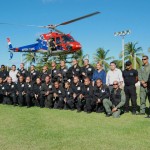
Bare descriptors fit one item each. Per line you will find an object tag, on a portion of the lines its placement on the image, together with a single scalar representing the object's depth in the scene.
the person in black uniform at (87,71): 12.34
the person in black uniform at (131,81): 10.70
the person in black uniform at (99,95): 10.99
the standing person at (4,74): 15.00
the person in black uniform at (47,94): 12.91
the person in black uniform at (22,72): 14.31
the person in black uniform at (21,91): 13.56
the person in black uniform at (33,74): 13.96
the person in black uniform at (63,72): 13.06
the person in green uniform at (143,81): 10.17
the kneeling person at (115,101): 10.40
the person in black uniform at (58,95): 12.54
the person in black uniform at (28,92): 13.31
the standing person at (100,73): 11.67
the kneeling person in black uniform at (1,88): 14.27
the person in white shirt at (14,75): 14.66
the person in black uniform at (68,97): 12.17
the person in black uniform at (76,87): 11.89
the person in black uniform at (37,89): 13.23
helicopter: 20.39
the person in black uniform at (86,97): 11.39
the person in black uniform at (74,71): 12.58
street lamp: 38.47
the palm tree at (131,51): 58.99
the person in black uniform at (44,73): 13.50
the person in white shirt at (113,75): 11.00
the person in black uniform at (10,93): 13.89
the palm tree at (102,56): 61.25
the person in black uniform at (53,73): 13.35
